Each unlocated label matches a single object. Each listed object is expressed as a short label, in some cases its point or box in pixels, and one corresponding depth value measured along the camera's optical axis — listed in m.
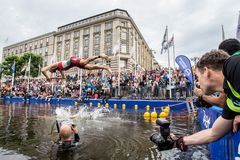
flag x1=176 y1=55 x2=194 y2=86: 7.37
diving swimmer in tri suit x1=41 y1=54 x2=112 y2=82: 7.15
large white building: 38.66
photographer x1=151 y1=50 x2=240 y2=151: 1.42
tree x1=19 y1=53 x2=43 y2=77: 44.29
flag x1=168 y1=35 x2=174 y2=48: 15.95
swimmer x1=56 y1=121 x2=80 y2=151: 4.20
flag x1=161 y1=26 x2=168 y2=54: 16.32
